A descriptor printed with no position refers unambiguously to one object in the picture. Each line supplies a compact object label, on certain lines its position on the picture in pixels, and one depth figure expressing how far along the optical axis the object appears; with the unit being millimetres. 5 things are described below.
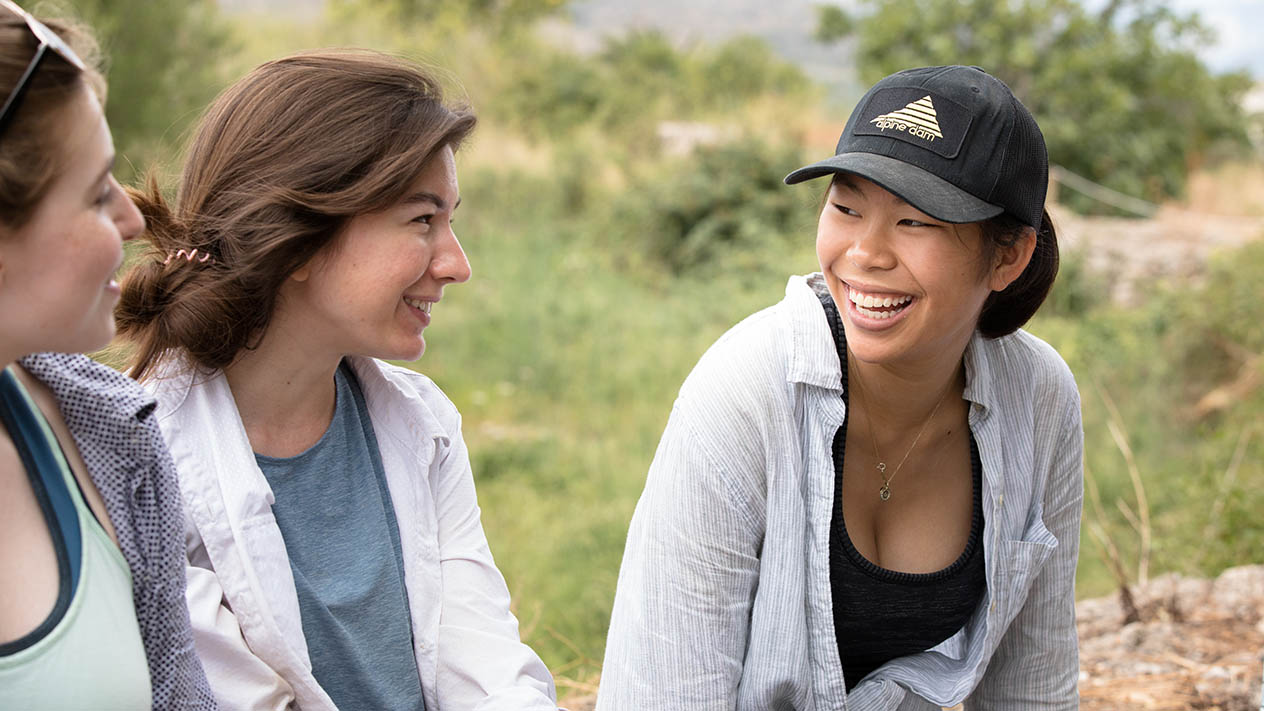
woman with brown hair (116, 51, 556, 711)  1751
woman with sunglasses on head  1211
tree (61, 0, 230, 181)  6879
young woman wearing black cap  1843
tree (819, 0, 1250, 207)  12289
